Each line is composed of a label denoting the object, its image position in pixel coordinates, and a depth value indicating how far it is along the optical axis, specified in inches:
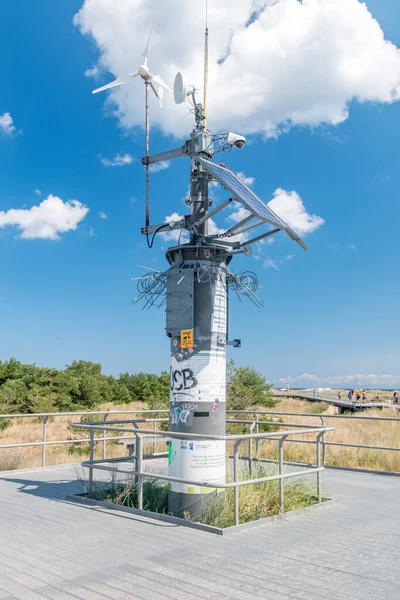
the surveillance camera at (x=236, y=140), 345.4
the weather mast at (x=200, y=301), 309.1
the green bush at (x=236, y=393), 918.4
